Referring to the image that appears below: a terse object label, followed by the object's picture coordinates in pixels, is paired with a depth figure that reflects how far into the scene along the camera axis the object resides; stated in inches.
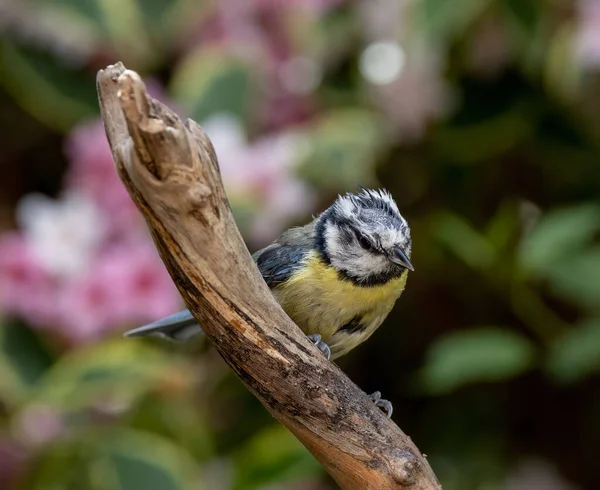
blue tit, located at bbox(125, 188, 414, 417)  77.0
